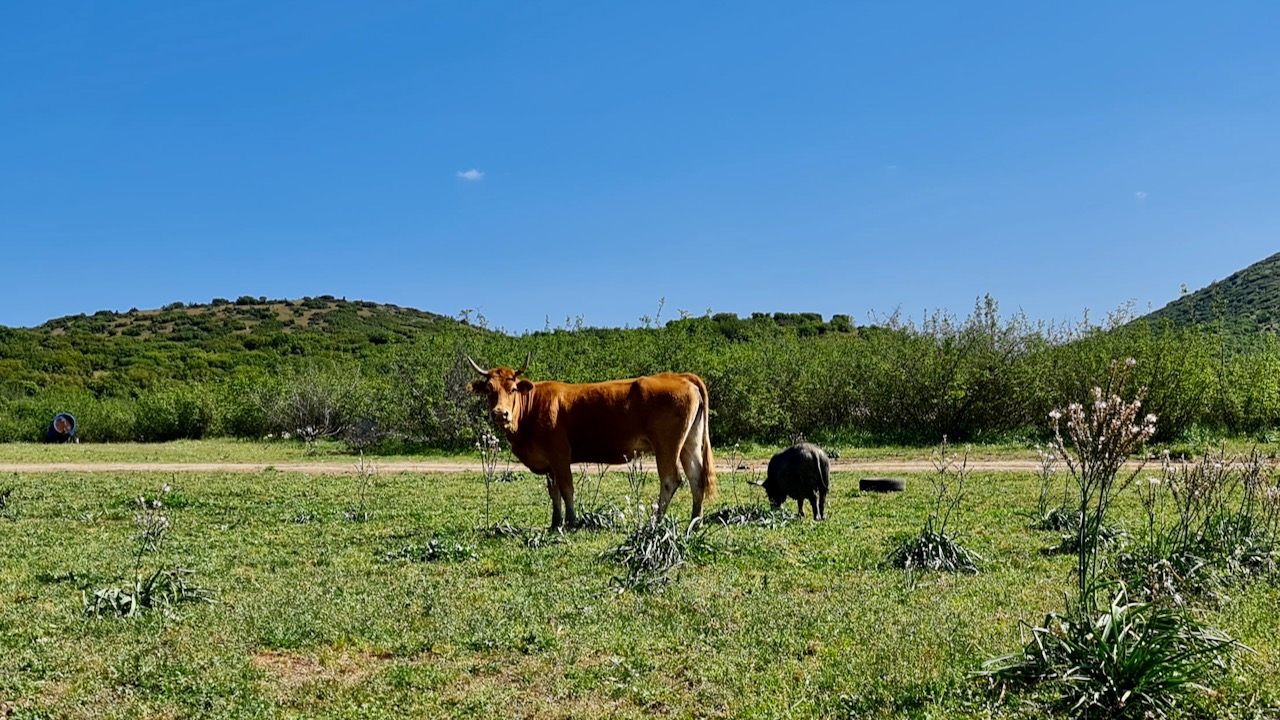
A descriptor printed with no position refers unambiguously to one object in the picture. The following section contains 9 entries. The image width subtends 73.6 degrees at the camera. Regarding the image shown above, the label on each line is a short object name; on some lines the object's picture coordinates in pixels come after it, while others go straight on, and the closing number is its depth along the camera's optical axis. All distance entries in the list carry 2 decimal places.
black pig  11.38
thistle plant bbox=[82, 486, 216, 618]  6.91
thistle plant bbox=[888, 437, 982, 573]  7.93
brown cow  10.62
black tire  14.77
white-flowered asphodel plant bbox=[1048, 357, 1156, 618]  4.59
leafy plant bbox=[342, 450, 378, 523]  12.38
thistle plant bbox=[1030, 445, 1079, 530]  9.85
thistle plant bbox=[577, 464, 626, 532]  10.67
